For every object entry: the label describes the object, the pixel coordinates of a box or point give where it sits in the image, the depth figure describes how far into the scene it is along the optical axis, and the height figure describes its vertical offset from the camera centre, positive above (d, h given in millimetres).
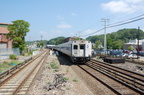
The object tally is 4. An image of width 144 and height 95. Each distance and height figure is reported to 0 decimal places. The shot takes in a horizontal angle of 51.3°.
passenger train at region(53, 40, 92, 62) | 19202 -379
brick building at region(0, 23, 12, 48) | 45844 +2190
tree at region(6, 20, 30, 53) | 34250 +3455
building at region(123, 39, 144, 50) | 83862 +1777
